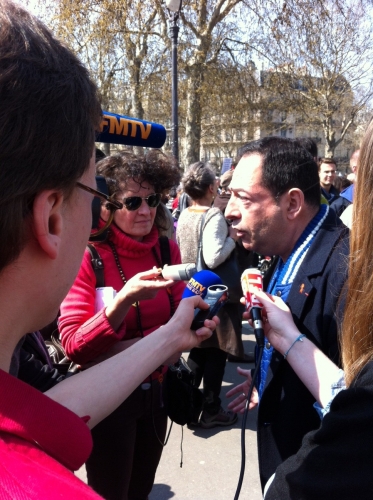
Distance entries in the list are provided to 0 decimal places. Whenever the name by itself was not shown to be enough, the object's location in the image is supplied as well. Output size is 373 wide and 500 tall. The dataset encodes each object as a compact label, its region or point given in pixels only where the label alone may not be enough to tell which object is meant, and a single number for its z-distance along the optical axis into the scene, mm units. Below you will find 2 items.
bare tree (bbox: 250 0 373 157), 14820
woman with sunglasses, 2027
